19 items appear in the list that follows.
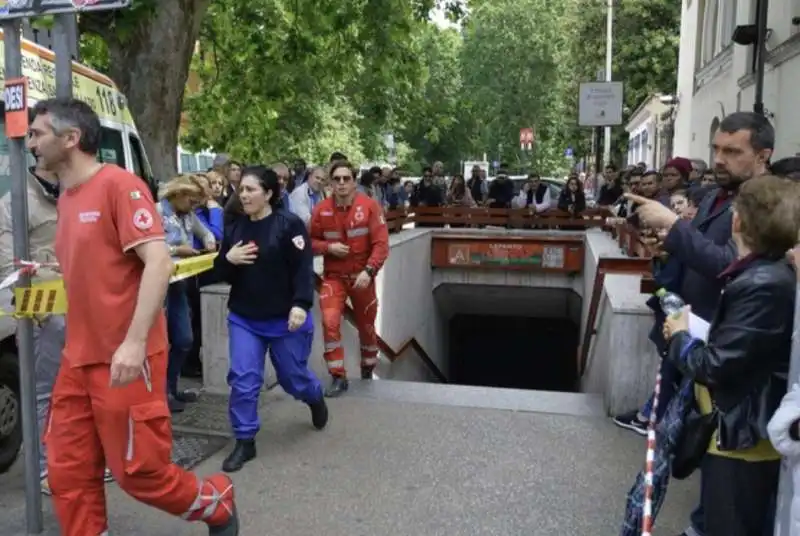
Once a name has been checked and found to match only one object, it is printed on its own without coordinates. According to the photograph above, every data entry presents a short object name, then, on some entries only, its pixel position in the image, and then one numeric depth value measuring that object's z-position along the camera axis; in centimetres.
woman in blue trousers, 457
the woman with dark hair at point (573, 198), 1575
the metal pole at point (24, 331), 341
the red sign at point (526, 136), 3325
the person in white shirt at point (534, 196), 1619
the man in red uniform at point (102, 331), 290
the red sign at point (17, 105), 329
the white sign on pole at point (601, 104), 1891
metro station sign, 1526
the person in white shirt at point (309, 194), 920
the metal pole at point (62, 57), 353
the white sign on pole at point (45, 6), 325
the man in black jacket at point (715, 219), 327
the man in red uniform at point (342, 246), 619
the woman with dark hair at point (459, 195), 1788
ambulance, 450
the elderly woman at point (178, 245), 555
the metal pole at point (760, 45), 1069
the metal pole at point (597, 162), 2131
